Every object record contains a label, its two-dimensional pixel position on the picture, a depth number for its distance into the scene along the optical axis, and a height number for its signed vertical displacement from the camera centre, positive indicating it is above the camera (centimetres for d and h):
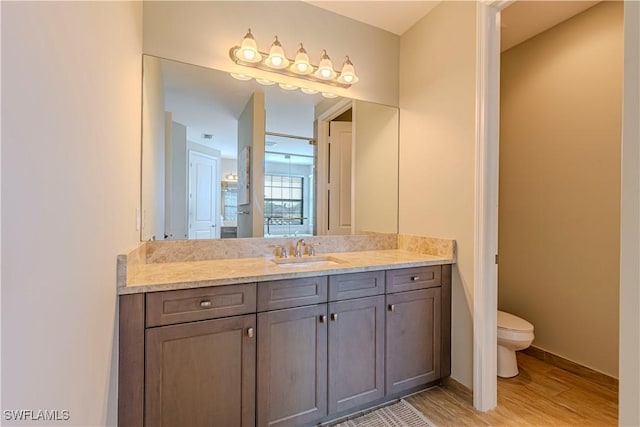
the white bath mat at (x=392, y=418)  160 -116
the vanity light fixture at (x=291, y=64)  183 +101
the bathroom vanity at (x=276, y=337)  121 -63
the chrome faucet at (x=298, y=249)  203 -25
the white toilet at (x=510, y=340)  201 -87
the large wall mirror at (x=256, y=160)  178 +39
